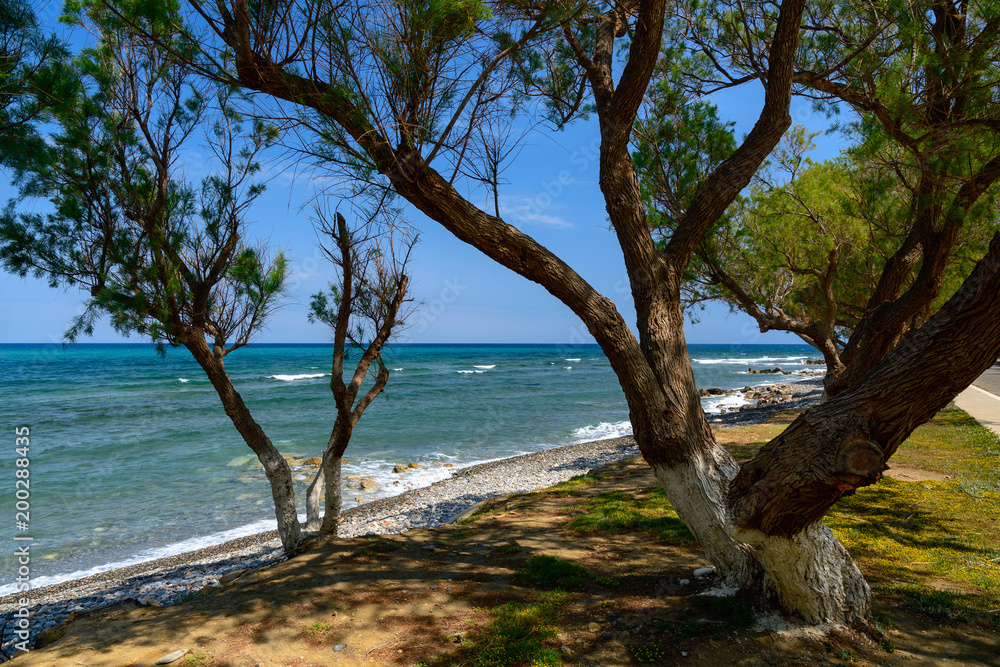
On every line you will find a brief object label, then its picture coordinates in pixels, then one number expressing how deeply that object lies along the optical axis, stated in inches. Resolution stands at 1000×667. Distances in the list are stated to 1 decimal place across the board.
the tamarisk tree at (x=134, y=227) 184.2
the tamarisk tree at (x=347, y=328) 235.6
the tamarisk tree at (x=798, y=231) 238.8
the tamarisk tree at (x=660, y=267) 95.0
